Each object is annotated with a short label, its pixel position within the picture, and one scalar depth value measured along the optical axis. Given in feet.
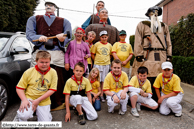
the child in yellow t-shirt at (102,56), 11.56
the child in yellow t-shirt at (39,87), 7.20
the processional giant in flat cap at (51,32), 9.16
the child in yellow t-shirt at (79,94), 8.27
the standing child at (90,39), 12.07
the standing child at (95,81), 10.30
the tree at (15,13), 28.02
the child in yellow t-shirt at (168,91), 9.05
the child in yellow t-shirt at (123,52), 11.83
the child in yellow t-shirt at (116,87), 9.00
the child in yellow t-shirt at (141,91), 9.29
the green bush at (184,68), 16.10
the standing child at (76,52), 10.11
